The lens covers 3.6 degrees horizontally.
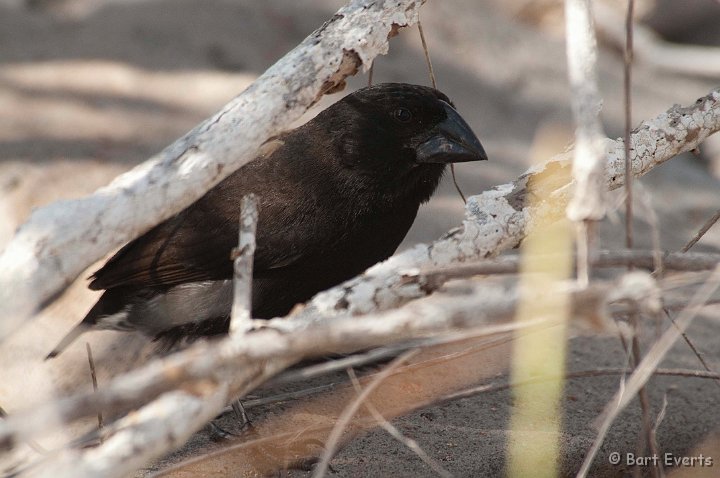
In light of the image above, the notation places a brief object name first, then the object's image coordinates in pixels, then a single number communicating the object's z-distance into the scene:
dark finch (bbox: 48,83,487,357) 3.35
